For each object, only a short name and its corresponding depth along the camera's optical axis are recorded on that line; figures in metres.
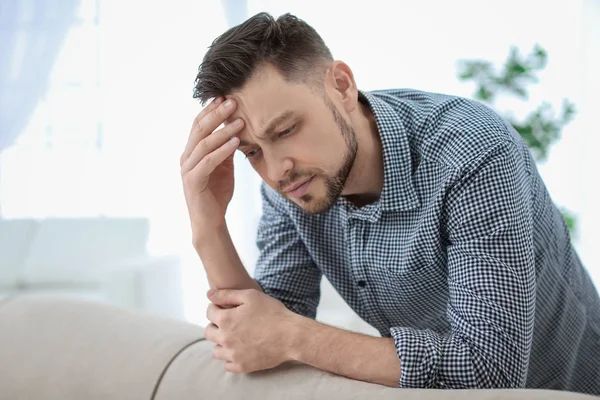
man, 1.11
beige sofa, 1.06
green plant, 3.72
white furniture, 3.98
